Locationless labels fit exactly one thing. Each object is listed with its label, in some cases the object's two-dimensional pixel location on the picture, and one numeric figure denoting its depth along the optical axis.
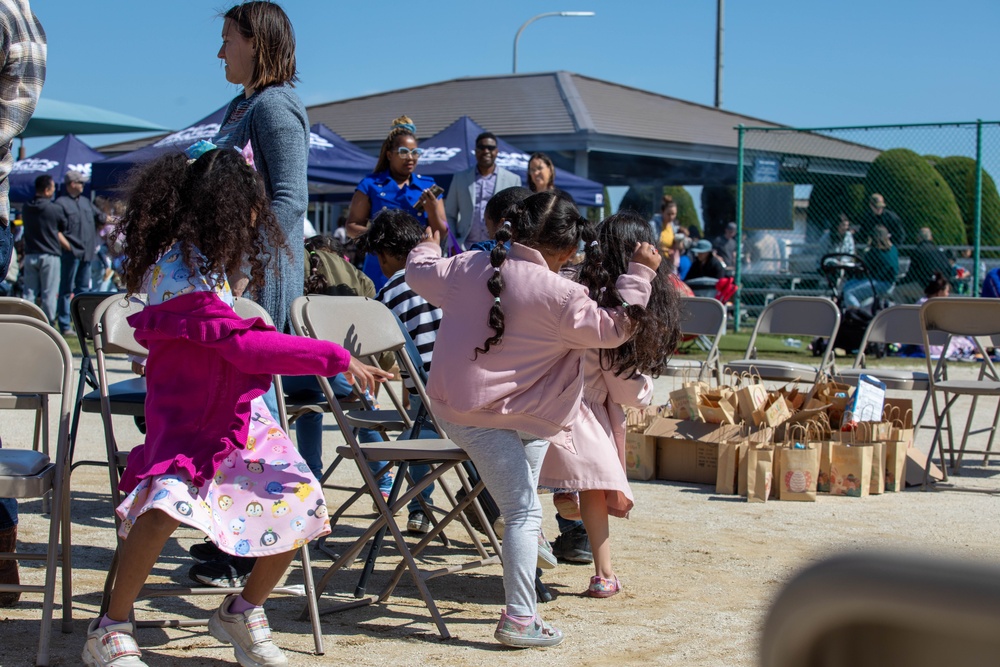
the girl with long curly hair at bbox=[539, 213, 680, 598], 3.85
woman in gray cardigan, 3.91
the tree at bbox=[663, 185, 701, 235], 34.34
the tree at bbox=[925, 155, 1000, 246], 13.15
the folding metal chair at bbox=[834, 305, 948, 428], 6.66
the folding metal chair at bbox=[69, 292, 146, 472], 3.99
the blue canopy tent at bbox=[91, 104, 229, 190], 11.90
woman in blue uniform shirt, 6.18
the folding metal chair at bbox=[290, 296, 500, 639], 3.44
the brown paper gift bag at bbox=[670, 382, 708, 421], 6.02
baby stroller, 12.30
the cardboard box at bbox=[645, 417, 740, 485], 5.93
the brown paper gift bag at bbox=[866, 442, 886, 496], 5.76
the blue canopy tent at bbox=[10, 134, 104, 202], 18.78
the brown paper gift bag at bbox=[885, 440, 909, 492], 5.82
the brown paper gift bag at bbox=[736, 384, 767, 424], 5.85
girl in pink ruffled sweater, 2.85
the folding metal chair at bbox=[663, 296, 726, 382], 6.84
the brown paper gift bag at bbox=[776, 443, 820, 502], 5.50
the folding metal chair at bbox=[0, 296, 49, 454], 3.96
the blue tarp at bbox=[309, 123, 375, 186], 12.90
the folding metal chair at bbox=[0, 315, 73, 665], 3.14
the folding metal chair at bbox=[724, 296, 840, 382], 6.65
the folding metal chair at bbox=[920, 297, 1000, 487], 5.79
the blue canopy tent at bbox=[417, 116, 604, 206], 13.06
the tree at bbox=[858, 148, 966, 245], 13.79
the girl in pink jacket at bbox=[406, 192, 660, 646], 3.31
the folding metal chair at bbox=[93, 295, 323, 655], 3.24
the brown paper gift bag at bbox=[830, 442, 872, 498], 5.63
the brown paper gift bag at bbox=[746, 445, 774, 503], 5.50
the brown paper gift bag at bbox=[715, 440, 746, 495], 5.71
